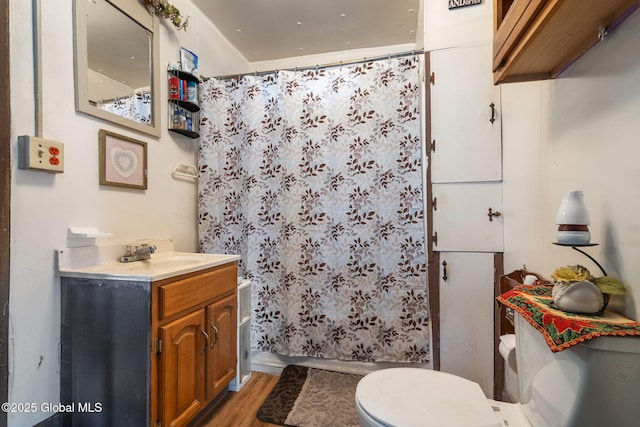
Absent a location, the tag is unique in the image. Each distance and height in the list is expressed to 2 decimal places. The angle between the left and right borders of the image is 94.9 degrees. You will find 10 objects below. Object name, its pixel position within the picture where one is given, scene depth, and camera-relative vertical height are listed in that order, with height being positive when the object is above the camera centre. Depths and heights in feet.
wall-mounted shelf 6.01 +2.35
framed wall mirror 4.43 +2.56
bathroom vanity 3.72 -1.75
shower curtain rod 5.71 +3.05
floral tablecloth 2.03 -0.84
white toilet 2.00 -1.53
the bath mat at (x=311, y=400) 5.05 -3.54
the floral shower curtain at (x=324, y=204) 5.77 +0.19
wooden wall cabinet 2.33 +1.61
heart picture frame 4.74 +0.91
